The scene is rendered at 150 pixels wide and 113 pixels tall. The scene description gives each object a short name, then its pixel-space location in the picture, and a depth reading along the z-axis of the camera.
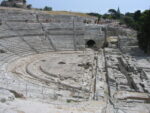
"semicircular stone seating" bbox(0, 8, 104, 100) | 16.56
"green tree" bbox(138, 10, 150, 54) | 27.02
